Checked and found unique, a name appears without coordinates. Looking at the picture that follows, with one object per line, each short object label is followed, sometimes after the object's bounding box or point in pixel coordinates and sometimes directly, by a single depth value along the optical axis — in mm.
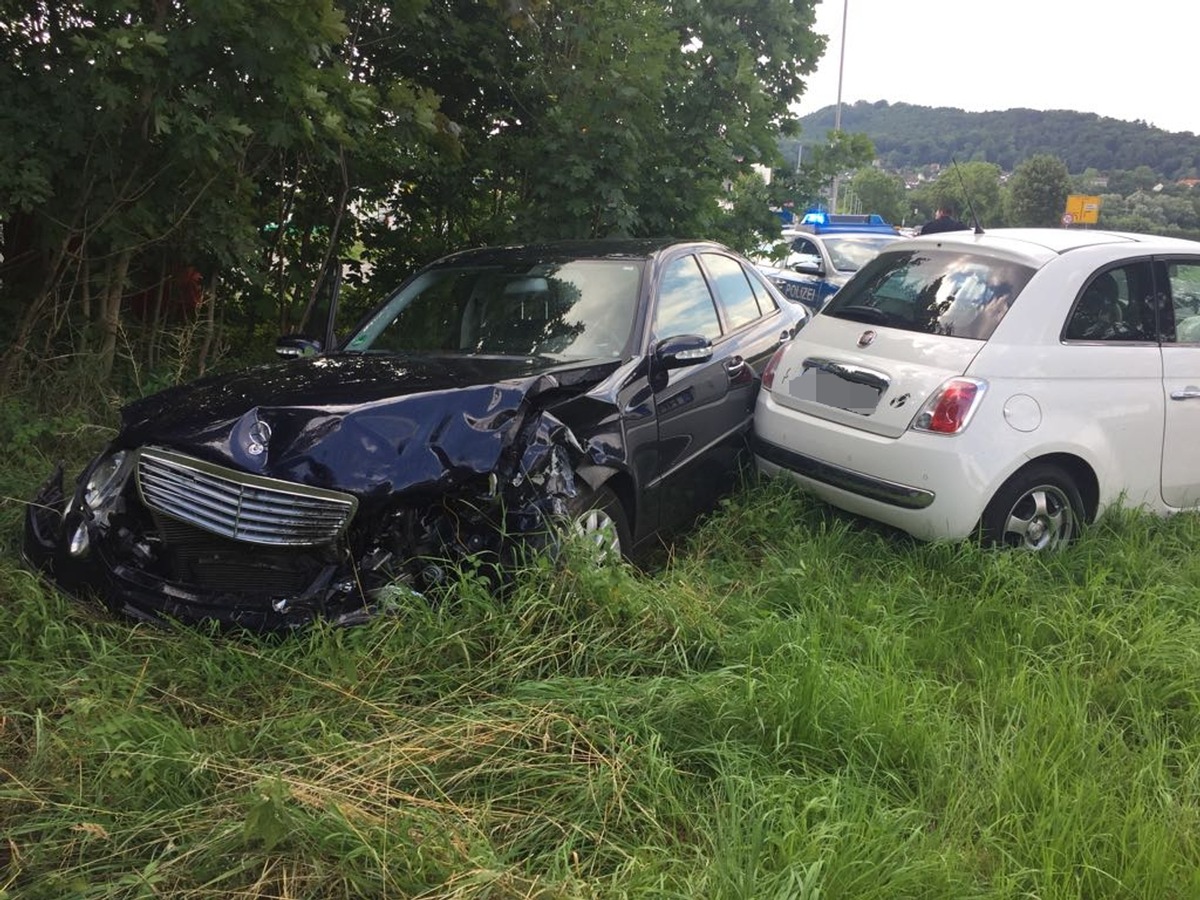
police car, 10945
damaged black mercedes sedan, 2754
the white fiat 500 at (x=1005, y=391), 3762
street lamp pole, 36219
